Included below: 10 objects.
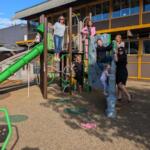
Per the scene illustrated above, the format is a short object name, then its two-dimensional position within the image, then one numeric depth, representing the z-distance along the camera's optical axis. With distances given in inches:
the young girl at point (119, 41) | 198.0
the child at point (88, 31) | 255.4
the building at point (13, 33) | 767.8
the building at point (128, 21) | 406.2
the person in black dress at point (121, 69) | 194.2
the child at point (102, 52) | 198.6
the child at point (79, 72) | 260.8
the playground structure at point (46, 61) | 236.2
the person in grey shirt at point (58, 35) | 255.2
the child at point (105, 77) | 185.6
